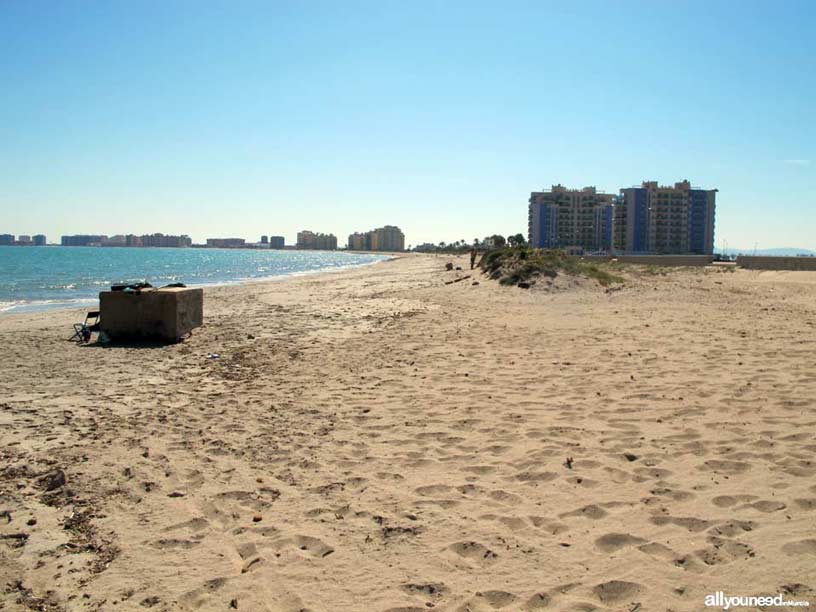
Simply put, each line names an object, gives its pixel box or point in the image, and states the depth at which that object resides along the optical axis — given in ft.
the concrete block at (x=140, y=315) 36.19
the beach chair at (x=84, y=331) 37.22
